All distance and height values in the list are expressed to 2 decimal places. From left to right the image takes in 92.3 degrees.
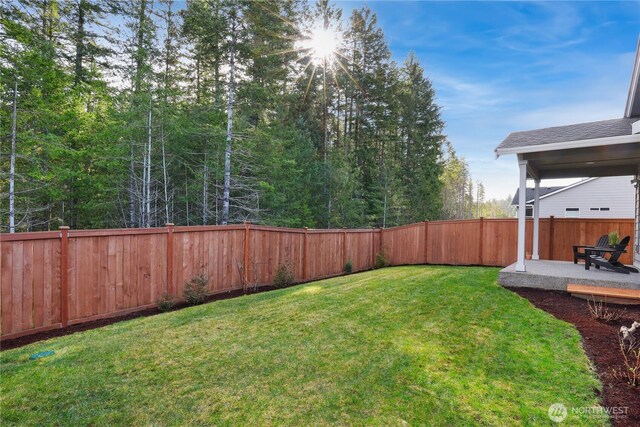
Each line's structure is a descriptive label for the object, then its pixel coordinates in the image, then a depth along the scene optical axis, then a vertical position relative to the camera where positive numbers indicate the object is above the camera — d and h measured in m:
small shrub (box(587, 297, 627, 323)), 4.10 -1.40
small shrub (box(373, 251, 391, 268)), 11.14 -1.83
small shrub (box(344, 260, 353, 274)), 10.05 -1.87
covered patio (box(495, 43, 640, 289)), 5.64 +1.21
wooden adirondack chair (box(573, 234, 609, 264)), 6.93 -0.73
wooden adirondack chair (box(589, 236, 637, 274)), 6.20 -0.99
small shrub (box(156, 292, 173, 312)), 5.36 -1.67
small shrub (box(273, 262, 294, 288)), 7.53 -1.68
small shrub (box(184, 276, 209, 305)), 5.79 -1.58
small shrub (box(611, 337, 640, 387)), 2.59 -1.41
